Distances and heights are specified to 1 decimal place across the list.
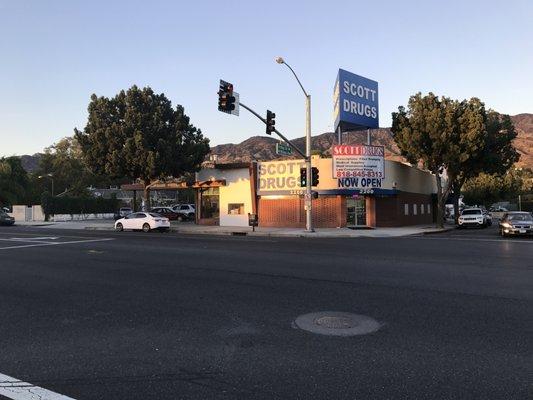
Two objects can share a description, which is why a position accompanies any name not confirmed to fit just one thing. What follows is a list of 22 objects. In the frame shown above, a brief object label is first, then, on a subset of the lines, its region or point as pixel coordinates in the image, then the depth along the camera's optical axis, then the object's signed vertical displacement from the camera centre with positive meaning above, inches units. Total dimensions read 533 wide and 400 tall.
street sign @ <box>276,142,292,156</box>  1152.2 +147.4
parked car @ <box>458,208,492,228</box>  1501.0 -34.7
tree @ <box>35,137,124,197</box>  3381.9 +324.4
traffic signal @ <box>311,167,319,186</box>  1192.2 +81.0
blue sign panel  1482.5 +347.6
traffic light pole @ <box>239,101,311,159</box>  966.1 +173.5
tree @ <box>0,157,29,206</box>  2846.5 +196.5
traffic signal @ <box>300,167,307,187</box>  1199.6 +81.8
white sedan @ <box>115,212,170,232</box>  1320.1 -30.6
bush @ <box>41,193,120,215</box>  2163.3 +35.3
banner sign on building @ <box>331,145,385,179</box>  1382.9 +137.0
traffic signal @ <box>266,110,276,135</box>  1027.9 +190.2
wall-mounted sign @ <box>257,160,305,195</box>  1459.2 +102.6
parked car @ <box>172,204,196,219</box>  2012.8 +3.0
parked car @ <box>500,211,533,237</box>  993.4 -36.8
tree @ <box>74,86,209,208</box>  1504.7 +240.1
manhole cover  253.6 -64.8
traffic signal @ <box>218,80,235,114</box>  873.5 +208.0
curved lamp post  1205.1 +102.7
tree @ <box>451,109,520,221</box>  1577.3 +191.6
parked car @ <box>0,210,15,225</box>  1796.3 -24.0
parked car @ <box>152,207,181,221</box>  1957.4 -8.5
